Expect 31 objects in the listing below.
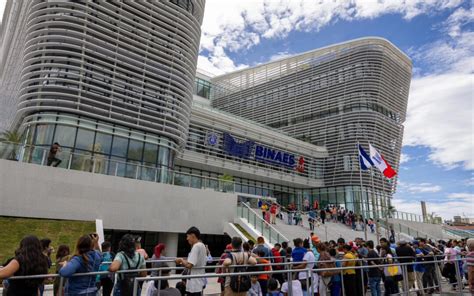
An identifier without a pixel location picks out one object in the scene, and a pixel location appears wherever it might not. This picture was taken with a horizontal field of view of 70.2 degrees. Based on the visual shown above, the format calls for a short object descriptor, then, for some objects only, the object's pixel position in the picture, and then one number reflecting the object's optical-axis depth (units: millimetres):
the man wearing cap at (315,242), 8431
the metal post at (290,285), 5938
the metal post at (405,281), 7887
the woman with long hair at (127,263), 4742
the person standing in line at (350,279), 7234
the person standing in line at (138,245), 6485
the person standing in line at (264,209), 19900
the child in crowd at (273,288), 6137
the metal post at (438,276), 8969
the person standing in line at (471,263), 7620
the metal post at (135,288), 4352
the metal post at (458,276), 8588
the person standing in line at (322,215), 24000
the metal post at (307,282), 6082
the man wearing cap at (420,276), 8795
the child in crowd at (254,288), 5914
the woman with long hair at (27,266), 3961
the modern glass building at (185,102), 16938
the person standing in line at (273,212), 19984
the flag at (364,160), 21922
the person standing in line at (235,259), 5230
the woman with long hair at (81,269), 4301
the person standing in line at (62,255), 5912
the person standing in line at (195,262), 5250
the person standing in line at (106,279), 5305
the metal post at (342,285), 6840
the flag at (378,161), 21009
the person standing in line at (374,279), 7537
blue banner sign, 30938
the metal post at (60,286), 4512
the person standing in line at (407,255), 8680
